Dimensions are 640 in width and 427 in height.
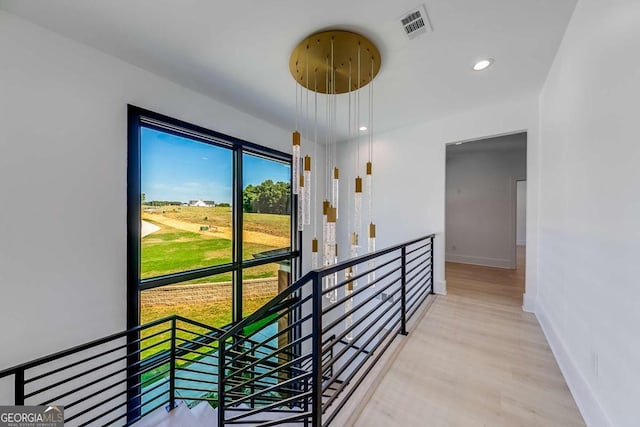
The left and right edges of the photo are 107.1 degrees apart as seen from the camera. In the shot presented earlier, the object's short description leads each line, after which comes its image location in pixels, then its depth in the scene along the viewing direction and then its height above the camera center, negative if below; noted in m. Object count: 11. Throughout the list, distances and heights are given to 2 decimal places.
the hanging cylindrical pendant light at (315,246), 2.70 -0.41
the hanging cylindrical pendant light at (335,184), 2.65 +0.31
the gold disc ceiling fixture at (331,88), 1.99 +1.38
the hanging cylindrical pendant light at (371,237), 2.42 -0.27
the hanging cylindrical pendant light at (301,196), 2.33 +0.15
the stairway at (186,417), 2.21 -2.04
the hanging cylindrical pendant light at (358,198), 2.49 +0.14
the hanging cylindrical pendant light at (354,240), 2.50 -0.30
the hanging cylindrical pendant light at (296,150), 2.26 +0.60
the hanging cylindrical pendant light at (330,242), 2.20 -0.30
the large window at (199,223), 2.45 -0.15
